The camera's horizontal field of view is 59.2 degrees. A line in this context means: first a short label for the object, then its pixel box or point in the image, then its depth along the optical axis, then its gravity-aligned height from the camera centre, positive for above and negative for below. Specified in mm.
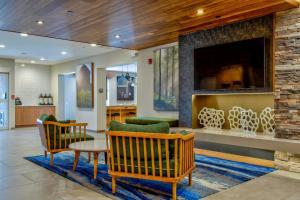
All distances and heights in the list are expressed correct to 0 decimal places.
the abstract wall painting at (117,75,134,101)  12172 +491
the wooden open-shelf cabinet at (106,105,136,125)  9820 -481
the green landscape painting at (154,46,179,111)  6196 +498
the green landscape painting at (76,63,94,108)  9055 +512
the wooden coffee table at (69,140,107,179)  3739 -709
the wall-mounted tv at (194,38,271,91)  4371 +606
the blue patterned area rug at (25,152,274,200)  3104 -1101
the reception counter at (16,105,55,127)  10523 -547
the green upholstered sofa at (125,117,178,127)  5643 -459
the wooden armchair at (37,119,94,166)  4422 -640
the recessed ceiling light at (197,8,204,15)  4129 +1401
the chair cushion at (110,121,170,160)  2957 -411
